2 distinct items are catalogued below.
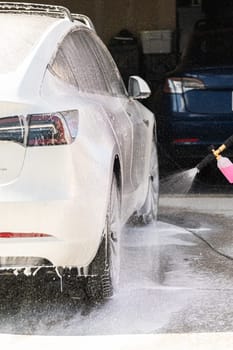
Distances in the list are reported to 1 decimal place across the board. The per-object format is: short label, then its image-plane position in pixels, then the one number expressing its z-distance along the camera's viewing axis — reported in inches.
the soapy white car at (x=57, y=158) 316.5
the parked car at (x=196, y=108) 619.5
